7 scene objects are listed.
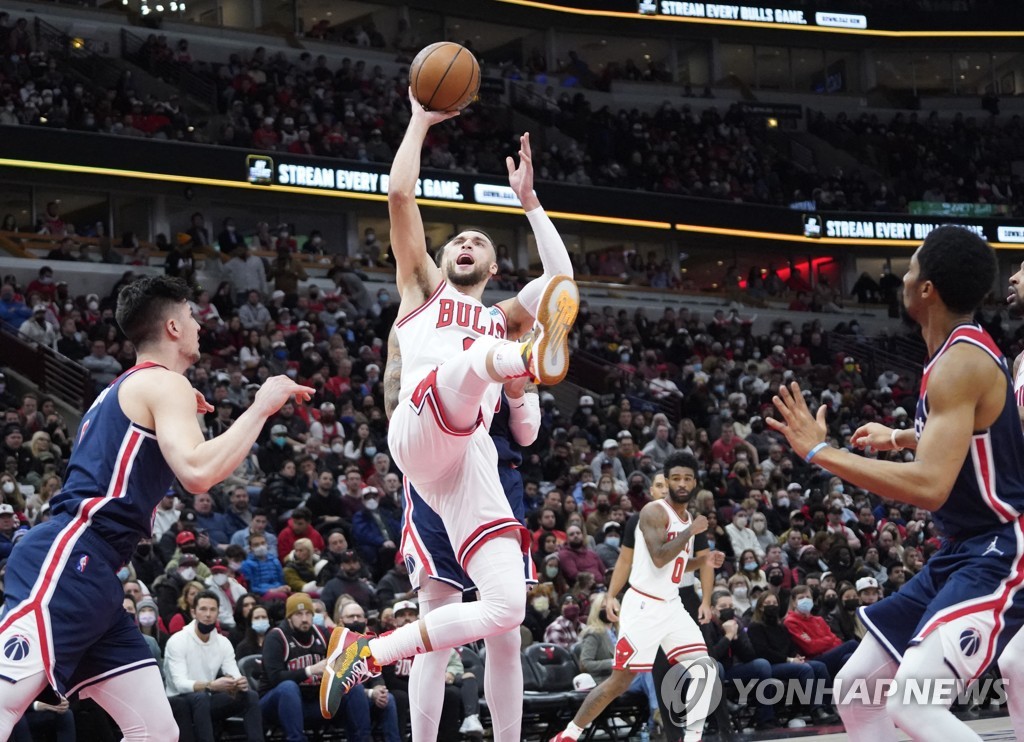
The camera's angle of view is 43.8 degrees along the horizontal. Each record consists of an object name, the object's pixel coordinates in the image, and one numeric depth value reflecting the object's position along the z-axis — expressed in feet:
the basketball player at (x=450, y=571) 19.95
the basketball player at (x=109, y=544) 15.07
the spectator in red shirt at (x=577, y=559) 45.68
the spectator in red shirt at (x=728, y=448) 65.77
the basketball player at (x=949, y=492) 14.43
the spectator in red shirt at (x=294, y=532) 42.83
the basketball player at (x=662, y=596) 30.94
